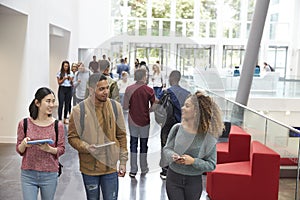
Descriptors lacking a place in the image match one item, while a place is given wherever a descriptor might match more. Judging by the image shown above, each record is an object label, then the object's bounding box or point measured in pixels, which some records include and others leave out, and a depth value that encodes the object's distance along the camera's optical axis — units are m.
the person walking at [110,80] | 3.33
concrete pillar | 9.22
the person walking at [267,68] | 18.34
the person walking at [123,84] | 3.63
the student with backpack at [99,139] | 2.93
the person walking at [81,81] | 3.64
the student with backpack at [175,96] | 3.87
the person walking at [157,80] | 3.80
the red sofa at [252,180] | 4.62
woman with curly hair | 2.95
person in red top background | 4.02
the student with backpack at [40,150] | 3.11
